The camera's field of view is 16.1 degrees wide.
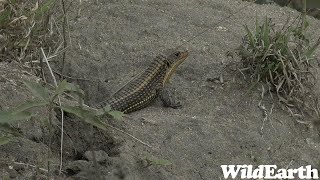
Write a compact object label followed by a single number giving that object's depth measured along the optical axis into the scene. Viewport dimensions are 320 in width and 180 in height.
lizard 7.49
